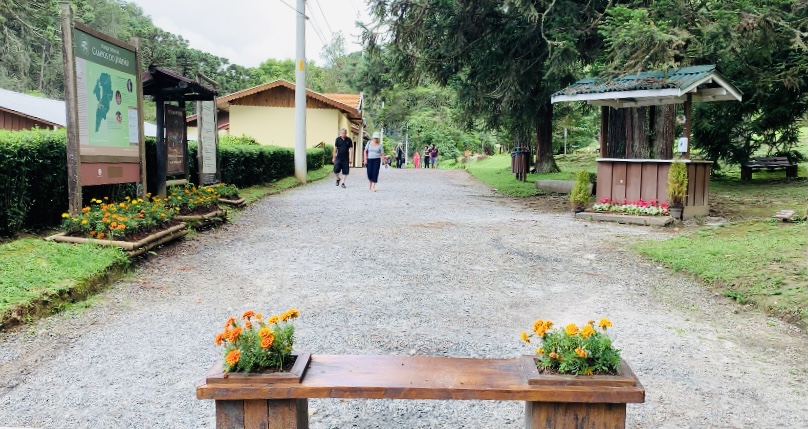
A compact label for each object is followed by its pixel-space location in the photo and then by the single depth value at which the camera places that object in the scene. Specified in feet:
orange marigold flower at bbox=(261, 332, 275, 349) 8.08
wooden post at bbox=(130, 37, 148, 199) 28.73
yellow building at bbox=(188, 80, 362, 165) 106.32
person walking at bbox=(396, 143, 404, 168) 138.00
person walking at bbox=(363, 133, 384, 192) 54.03
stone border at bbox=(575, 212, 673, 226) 34.81
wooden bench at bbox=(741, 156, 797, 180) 63.67
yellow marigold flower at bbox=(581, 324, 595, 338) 8.20
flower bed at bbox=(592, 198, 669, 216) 36.47
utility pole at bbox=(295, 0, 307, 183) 61.21
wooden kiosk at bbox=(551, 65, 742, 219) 36.04
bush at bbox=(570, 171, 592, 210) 39.06
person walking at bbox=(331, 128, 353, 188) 53.83
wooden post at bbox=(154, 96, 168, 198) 32.12
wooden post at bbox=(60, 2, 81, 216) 23.16
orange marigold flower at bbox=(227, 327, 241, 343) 8.15
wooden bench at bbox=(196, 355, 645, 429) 7.83
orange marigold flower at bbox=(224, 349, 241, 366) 7.97
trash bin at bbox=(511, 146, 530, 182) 67.10
